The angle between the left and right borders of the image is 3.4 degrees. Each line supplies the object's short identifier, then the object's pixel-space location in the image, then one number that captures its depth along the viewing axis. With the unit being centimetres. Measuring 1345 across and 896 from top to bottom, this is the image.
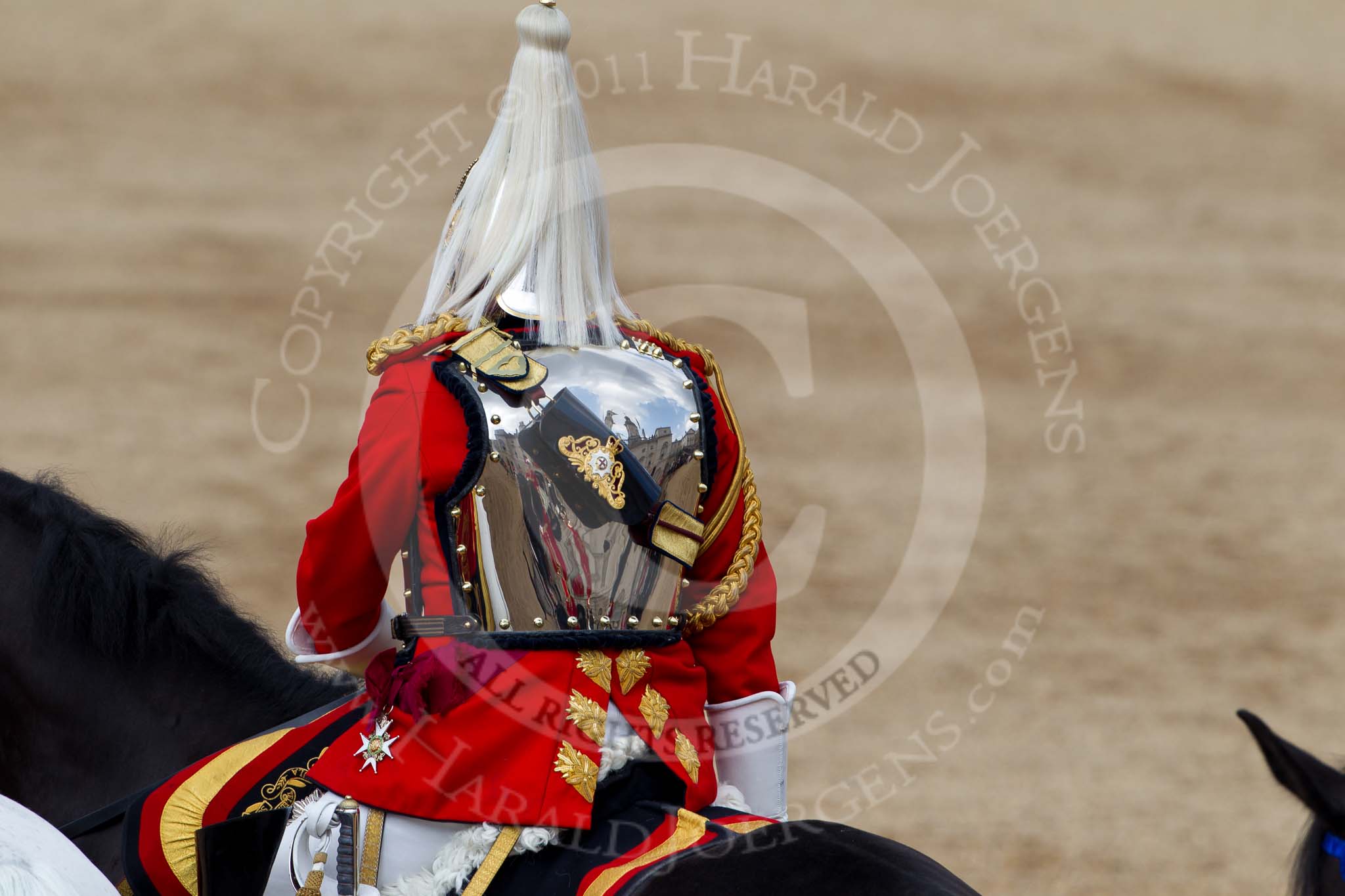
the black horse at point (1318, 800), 3228
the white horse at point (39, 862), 3253
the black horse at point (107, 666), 3326
